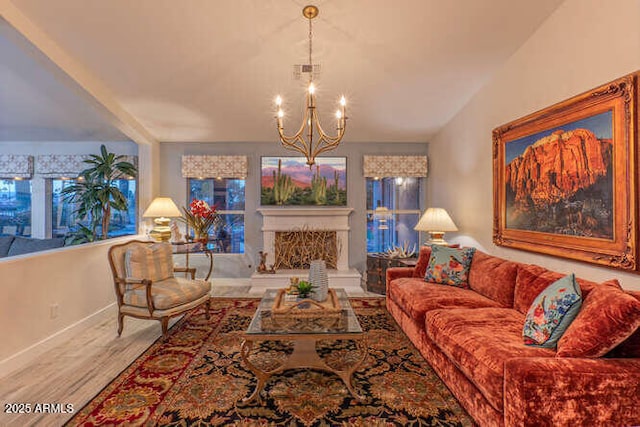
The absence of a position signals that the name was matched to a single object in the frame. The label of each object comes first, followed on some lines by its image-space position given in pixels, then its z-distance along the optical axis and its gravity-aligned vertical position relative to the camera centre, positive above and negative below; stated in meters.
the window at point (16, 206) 5.51 +0.16
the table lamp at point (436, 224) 4.26 -0.17
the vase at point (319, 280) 2.92 -0.64
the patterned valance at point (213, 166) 5.46 +0.83
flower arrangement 4.90 -0.08
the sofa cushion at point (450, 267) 3.49 -0.63
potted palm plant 4.55 +0.28
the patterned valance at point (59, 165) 5.48 +0.87
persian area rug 2.03 -1.33
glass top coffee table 2.27 -0.88
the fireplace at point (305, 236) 5.52 -0.43
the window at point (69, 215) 5.60 -0.01
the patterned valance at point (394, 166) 5.54 +0.81
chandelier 2.54 +0.87
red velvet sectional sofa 1.56 -0.88
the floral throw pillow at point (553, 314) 1.95 -0.67
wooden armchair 3.17 -0.79
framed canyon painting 2.19 +0.27
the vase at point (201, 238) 4.81 -0.40
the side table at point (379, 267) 4.83 -0.90
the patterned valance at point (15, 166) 5.38 +0.85
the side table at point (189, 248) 4.55 -0.52
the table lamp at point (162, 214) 4.59 -0.01
